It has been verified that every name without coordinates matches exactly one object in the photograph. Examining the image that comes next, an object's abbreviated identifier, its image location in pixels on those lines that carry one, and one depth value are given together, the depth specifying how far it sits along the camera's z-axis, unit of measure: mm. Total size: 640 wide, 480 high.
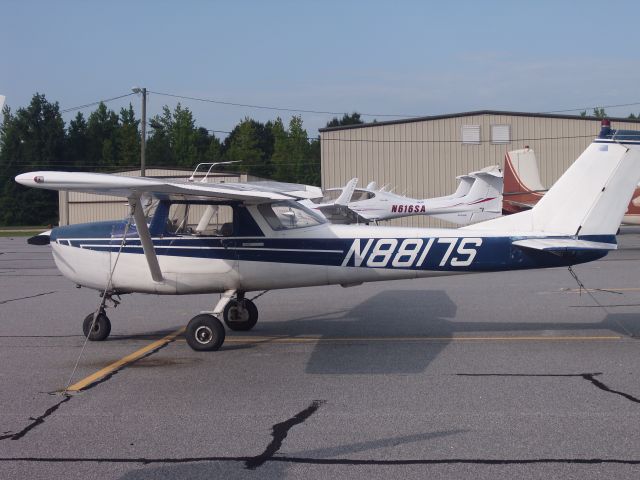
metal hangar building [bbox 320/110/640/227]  39344
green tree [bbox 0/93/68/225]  69438
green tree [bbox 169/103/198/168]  74938
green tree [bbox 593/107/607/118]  100712
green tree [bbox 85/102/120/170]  80625
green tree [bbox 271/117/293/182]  73875
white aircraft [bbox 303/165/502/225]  31250
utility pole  37656
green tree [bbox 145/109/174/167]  78250
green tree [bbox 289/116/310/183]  74688
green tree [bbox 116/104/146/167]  77062
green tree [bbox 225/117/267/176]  73625
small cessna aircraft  8758
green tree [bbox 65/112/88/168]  79600
